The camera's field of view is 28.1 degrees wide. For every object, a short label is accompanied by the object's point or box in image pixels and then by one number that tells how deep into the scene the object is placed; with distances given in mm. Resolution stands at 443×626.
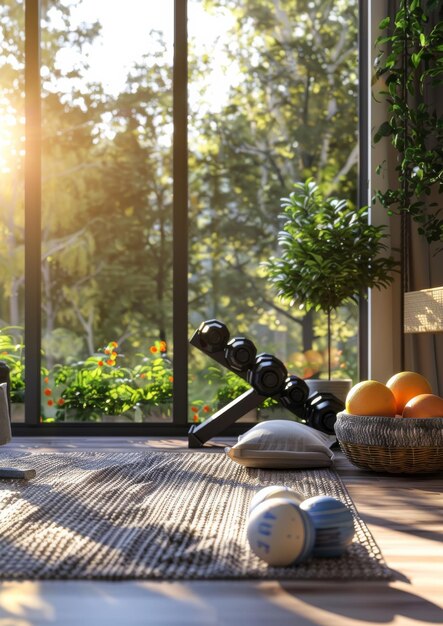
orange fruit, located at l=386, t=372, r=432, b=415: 2943
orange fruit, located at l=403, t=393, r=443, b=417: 2809
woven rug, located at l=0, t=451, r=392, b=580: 1646
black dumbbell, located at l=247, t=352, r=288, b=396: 3521
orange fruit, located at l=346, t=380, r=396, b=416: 2854
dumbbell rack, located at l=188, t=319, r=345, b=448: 3533
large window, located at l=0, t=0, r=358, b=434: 6184
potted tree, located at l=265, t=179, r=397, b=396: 3932
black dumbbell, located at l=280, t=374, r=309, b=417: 3639
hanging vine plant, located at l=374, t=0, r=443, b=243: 3785
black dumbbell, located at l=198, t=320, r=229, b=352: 3590
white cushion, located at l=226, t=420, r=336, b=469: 2967
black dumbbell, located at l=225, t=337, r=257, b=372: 3555
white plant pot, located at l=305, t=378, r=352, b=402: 3990
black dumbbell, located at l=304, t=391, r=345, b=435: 3553
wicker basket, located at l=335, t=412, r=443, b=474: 2762
